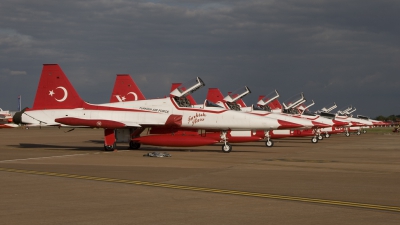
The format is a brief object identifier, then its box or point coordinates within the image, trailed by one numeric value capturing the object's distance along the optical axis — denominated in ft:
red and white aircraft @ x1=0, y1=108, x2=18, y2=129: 272.92
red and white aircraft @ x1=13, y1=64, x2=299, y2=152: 87.56
